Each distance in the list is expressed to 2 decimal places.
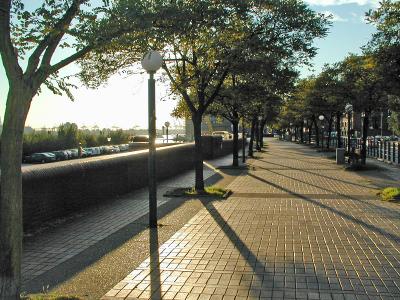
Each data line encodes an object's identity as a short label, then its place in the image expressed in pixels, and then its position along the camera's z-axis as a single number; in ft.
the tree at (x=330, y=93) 72.27
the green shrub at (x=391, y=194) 37.76
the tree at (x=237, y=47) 37.01
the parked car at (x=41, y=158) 123.03
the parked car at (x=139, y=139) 139.33
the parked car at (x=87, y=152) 133.46
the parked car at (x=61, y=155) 128.26
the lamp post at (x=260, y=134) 146.88
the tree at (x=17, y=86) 14.08
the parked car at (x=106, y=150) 144.97
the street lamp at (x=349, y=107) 70.01
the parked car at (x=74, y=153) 132.75
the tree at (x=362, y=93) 64.49
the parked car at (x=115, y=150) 145.20
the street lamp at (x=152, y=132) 27.40
